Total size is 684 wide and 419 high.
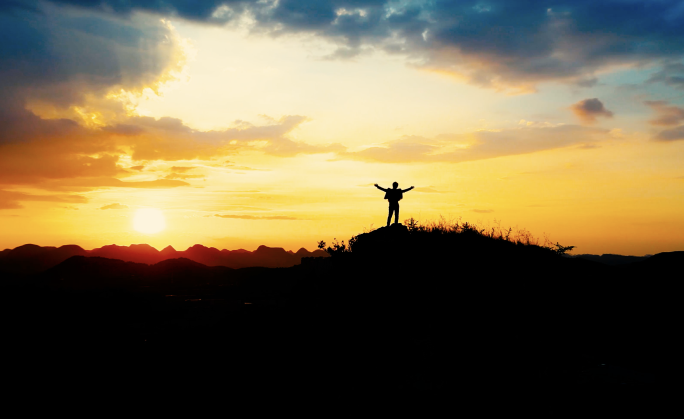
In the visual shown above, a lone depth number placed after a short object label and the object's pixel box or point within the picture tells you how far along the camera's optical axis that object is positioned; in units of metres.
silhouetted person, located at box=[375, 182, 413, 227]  20.20
